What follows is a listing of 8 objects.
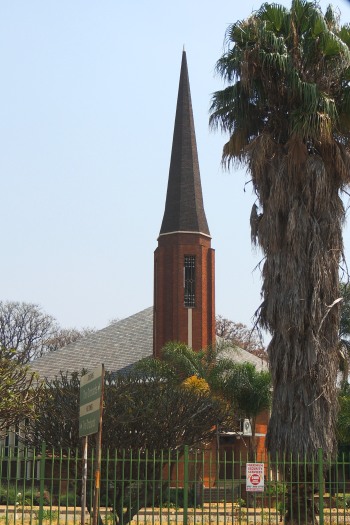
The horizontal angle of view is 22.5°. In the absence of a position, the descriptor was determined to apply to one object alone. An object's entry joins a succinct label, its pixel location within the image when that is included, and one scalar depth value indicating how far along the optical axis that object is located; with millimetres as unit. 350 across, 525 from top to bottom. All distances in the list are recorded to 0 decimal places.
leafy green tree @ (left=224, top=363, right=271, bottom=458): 34531
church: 43219
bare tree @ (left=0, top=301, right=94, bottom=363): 65188
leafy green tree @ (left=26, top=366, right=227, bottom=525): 20484
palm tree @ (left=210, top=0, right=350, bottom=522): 19812
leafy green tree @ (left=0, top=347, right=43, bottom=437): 19625
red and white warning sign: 16562
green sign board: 12727
